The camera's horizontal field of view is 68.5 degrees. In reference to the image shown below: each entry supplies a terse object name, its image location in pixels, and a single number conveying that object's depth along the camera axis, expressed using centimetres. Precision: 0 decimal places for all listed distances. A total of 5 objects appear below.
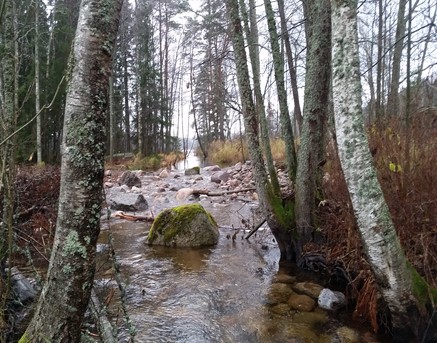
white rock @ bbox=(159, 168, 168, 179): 1361
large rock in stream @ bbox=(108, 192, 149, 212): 778
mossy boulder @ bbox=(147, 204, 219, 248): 538
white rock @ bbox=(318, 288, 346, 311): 326
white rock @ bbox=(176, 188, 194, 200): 904
